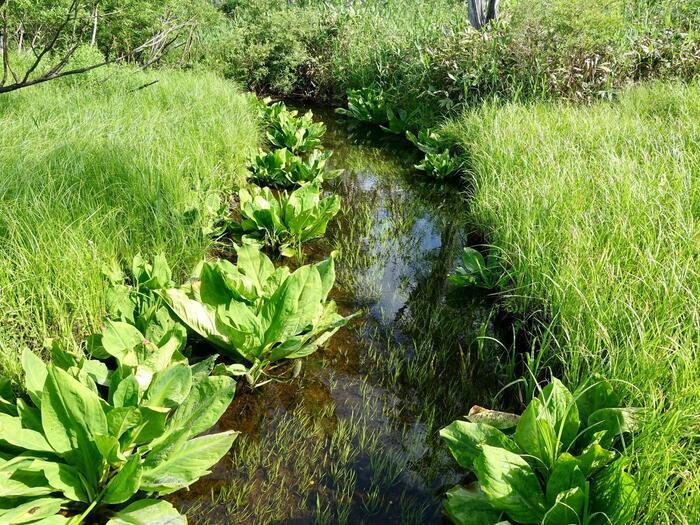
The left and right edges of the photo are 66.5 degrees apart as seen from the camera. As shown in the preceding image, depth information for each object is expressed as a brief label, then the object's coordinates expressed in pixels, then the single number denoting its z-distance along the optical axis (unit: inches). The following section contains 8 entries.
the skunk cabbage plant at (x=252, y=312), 81.0
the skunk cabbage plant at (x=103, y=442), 55.1
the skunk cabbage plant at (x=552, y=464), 51.6
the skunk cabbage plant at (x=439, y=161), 200.7
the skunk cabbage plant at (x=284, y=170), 177.5
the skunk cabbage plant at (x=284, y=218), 128.4
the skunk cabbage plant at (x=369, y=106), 302.0
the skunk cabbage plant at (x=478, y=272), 114.4
